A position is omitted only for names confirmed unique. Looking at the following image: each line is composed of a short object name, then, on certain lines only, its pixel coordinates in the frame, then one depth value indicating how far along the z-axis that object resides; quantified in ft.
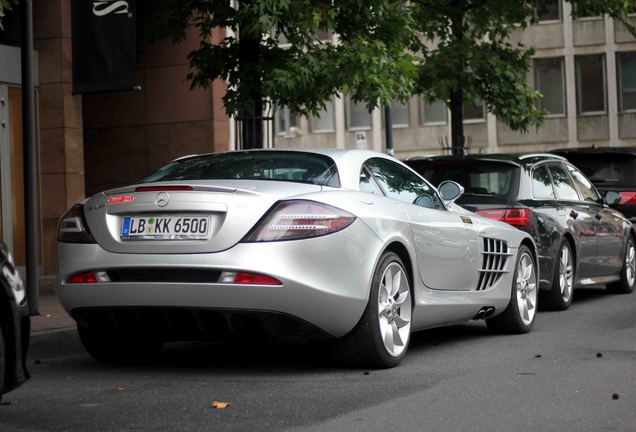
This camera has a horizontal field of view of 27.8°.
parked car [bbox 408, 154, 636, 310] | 37.85
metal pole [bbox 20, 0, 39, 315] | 35.14
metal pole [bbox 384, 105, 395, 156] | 90.84
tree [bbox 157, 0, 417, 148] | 44.55
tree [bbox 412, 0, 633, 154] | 68.59
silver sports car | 23.04
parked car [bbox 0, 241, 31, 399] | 17.83
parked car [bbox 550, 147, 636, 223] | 53.67
